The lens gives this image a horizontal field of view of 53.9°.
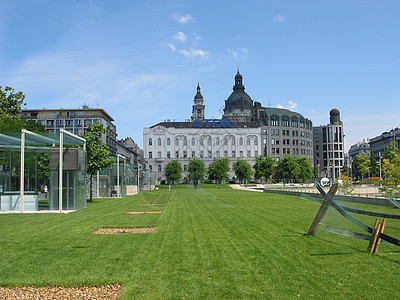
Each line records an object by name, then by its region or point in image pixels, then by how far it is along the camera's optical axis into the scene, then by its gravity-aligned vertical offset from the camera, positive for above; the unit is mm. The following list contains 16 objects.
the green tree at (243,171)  111938 -180
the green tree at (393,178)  26641 -617
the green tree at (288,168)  106812 +518
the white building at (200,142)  129875 +9519
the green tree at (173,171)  113562 -18
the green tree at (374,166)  98250 +853
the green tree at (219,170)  112938 +164
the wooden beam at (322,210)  11038 -1183
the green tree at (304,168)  110125 +508
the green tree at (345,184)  35372 -1310
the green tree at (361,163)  101500 +1594
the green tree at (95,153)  33562 +1571
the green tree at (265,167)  113750 +928
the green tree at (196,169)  114769 +497
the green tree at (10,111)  39094 +6571
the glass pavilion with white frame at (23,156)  22922 +937
